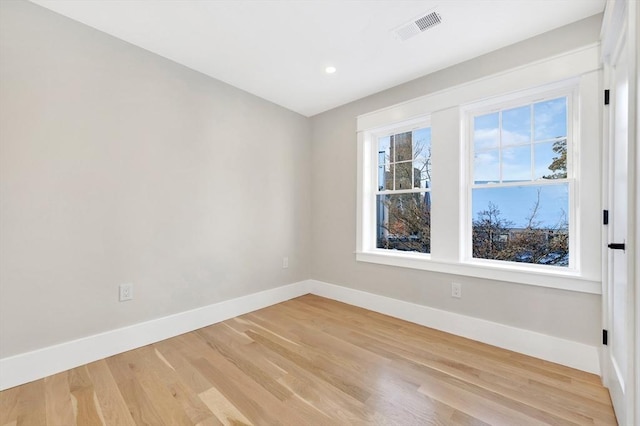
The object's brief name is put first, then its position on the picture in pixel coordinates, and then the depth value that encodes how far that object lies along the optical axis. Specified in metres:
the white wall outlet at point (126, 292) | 2.20
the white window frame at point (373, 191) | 3.31
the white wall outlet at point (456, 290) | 2.52
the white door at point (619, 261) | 1.15
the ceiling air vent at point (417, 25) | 1.98
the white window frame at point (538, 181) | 2.09
